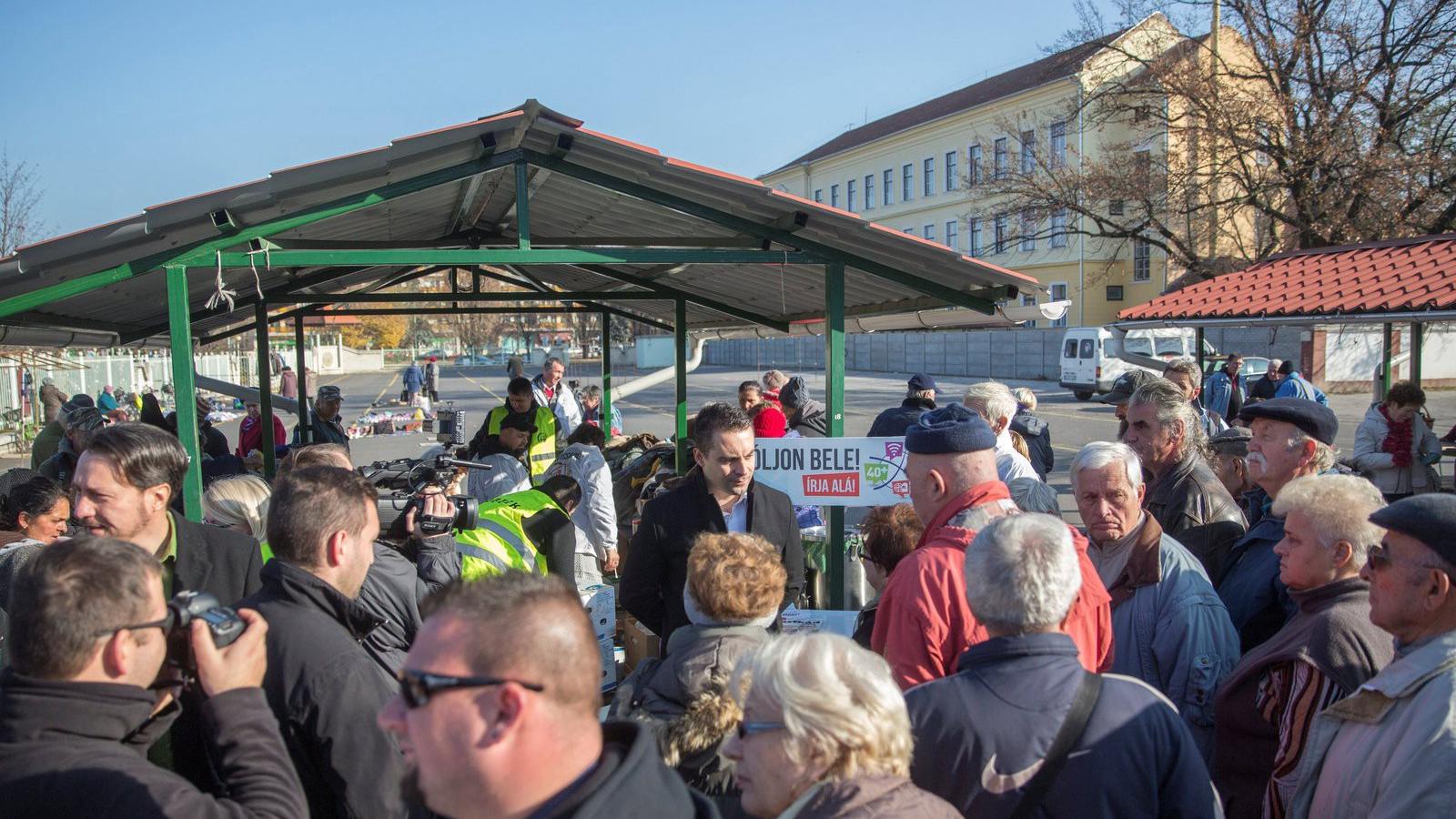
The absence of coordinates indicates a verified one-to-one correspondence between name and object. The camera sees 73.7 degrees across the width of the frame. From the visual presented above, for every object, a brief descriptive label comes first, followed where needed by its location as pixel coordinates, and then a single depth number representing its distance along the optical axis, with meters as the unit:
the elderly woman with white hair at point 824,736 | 1.73
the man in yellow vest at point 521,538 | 4.45
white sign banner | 5.41
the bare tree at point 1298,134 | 19.66
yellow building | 39.05
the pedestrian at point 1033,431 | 6.94
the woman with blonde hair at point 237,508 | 3.98
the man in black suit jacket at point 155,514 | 3.01
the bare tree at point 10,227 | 22.47
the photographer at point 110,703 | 1.70
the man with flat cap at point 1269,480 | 3.33
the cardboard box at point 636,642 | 5.08
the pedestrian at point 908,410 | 6.66
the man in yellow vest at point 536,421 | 7.63
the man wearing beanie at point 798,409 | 8.38
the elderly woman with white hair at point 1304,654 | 2.61
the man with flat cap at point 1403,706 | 2.03
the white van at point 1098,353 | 28.45
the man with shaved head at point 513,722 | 1.41
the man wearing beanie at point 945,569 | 2.56
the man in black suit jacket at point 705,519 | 4.01
